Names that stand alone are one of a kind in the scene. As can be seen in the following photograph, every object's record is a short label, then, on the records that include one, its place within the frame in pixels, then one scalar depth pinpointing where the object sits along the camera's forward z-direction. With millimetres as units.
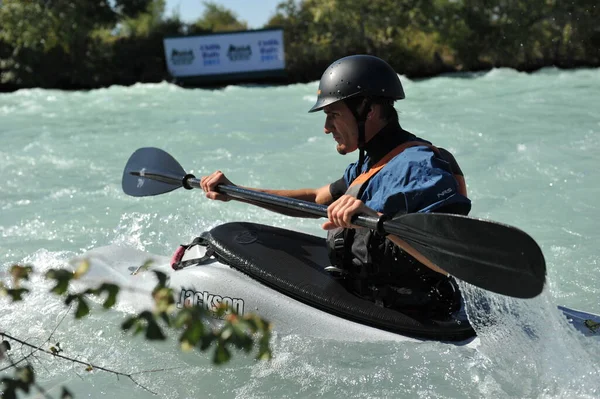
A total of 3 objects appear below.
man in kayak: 2619
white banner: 17312
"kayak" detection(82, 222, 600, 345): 2900
